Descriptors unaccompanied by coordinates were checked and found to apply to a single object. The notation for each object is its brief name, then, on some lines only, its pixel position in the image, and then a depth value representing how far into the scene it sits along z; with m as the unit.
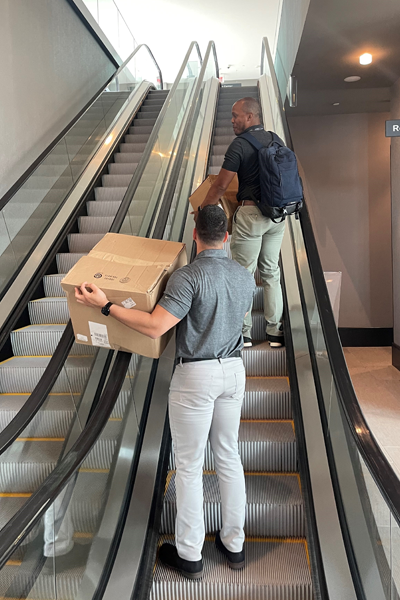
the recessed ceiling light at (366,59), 6.57
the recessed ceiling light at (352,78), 7.43
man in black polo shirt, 3.21
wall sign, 5.47
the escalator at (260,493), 1.74
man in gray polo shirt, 2.09
